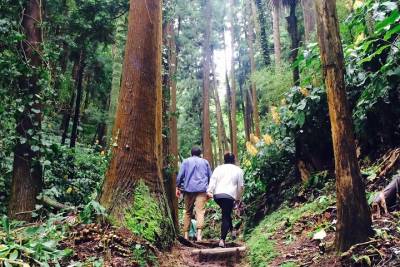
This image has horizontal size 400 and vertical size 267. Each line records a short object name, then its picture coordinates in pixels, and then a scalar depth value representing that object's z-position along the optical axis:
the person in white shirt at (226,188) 7.96
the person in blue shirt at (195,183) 8.86
